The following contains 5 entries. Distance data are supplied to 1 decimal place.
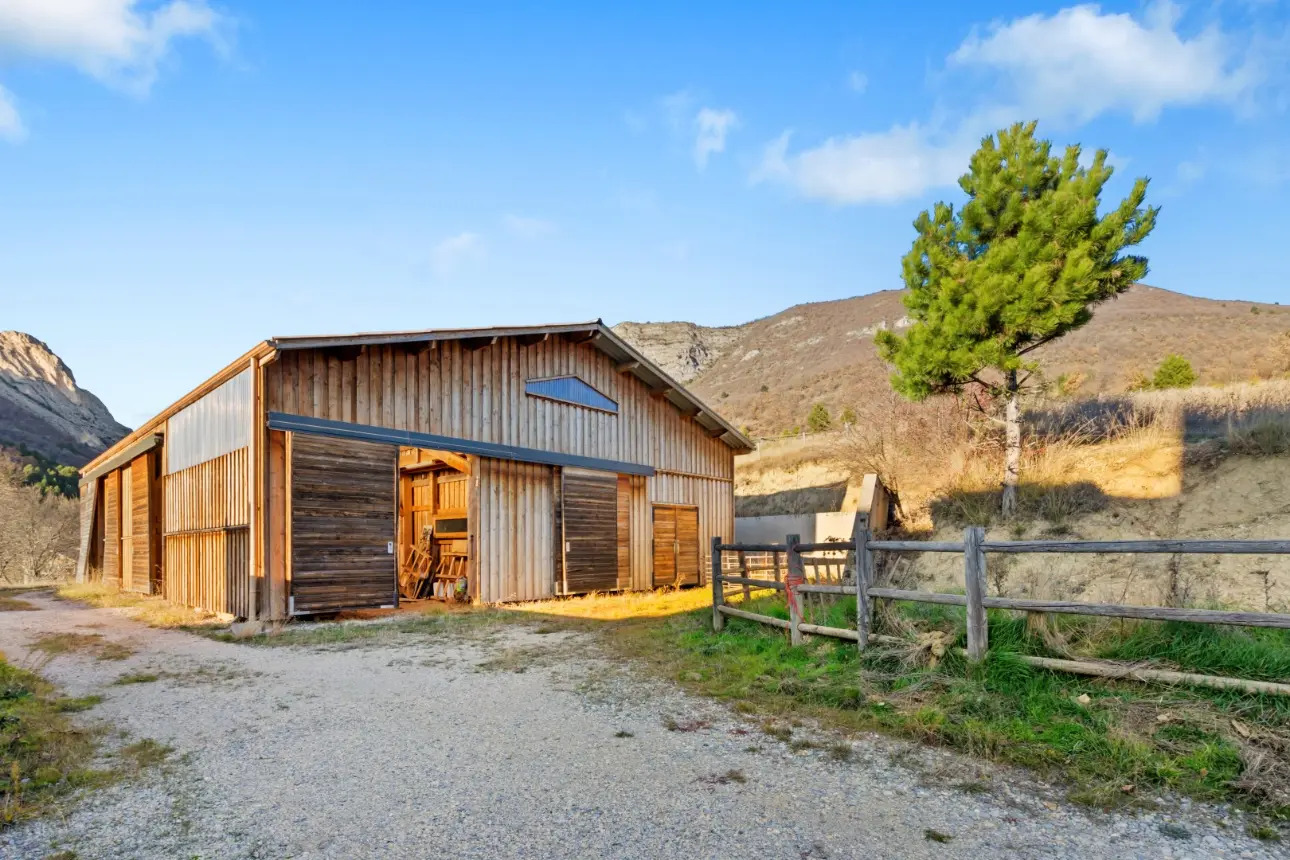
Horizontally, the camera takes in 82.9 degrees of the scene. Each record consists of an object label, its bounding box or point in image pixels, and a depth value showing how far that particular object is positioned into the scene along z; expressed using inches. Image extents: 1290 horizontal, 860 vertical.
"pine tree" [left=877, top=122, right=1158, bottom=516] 593.9
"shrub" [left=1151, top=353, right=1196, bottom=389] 1013.8
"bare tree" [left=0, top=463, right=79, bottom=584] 1009.5
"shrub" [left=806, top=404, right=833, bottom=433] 1497.3
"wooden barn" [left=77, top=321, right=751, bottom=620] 461.7
